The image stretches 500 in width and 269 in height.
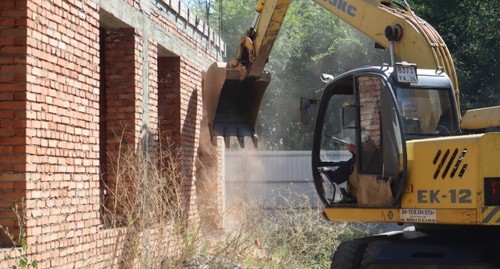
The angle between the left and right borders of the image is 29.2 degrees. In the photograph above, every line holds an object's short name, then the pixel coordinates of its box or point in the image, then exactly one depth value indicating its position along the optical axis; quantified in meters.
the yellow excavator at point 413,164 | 8.62
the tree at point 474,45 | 24.23
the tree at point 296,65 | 33.69
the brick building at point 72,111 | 8.95
